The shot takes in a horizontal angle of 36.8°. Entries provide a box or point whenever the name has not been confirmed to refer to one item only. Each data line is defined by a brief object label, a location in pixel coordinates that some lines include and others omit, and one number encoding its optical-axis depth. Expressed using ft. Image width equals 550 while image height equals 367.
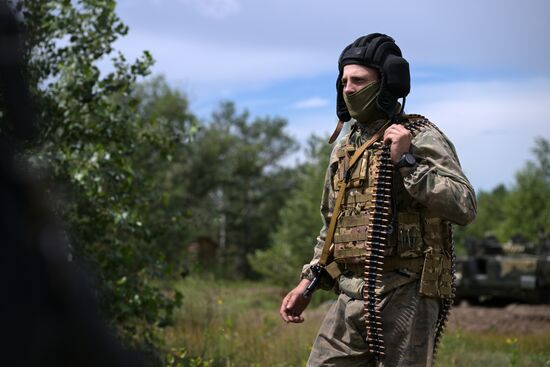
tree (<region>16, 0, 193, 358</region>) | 23.17
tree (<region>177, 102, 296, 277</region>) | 135.13
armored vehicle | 61.93
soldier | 12.66
